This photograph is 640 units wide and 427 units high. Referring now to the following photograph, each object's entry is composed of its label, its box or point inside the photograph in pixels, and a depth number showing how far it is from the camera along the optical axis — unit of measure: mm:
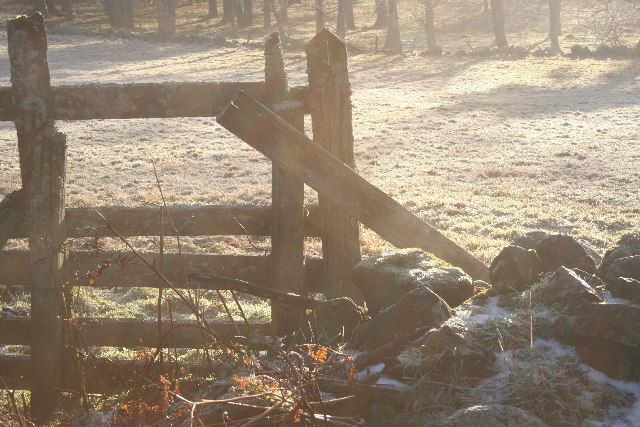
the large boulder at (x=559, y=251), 4805
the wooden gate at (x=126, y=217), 4449
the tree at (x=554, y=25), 44594
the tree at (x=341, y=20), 46750
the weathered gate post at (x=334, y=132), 4828
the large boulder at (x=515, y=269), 4492
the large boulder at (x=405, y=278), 4375
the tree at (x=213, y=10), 63938
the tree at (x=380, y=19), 61281
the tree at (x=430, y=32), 44312
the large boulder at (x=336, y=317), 4348
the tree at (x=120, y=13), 57125
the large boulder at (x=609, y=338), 3418
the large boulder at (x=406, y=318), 3863
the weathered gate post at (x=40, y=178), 4410
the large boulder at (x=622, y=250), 4520
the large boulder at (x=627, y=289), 3927
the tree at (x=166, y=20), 48688
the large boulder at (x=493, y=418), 2885
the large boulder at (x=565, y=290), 3900
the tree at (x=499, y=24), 45250
